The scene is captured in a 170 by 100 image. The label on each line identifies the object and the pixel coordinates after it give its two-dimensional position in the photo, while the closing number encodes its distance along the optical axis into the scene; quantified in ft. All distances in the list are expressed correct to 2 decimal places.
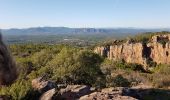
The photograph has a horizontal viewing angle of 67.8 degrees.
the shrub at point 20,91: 14.78
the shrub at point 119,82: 37.78
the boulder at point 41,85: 17.08
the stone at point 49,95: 15.51
